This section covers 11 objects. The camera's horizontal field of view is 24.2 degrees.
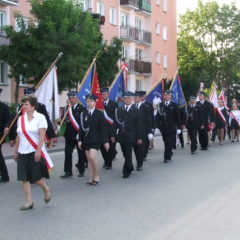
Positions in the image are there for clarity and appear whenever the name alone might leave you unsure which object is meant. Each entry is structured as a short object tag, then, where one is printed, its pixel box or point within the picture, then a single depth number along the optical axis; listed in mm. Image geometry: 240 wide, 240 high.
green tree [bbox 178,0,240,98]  61500
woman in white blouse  8180
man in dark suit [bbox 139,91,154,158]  14731
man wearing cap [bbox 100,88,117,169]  13594
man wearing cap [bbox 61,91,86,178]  11805
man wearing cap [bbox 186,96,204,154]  17256
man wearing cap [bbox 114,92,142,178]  11852
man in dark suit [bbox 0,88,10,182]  11164
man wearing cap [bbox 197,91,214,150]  18344
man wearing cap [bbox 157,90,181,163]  14781
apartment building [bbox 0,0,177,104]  44181
